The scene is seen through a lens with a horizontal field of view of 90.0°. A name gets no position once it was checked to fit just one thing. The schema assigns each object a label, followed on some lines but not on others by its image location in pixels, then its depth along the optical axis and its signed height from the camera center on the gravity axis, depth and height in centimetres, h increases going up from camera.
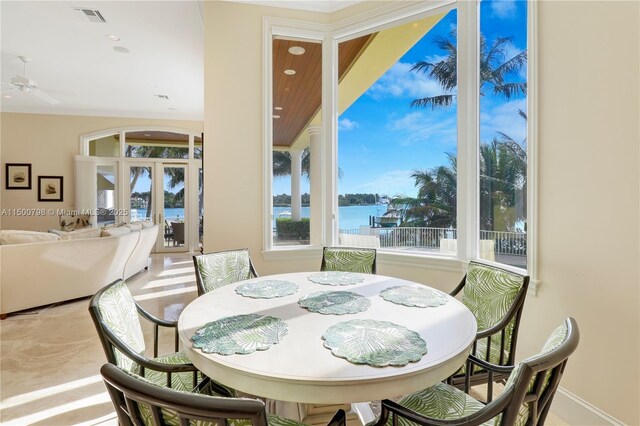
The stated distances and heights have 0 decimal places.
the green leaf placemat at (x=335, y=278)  196 -42
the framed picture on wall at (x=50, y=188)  714 +54
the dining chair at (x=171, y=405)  66 -40
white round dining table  91 -46
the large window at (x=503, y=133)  224 +59
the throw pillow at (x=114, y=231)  423 -27
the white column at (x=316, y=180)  329 +33
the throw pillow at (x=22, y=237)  355 -29
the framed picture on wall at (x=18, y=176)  704 +80
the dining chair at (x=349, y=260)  251 -38
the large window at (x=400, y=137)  285 +72
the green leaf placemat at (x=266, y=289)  170 -43
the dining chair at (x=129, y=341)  121 -53
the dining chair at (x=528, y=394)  80 -48
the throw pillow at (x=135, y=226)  494 -22
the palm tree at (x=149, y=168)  795 +111
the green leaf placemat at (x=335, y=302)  146 -44
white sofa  350 -69
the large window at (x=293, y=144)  321 +69
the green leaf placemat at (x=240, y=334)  108 -45
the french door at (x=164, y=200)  795 +31
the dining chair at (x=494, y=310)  157 -53
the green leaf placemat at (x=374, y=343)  100 -45
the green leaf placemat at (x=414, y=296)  155 -43
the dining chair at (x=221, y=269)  218 -41
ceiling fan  463 +189
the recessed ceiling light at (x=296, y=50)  324 +165
